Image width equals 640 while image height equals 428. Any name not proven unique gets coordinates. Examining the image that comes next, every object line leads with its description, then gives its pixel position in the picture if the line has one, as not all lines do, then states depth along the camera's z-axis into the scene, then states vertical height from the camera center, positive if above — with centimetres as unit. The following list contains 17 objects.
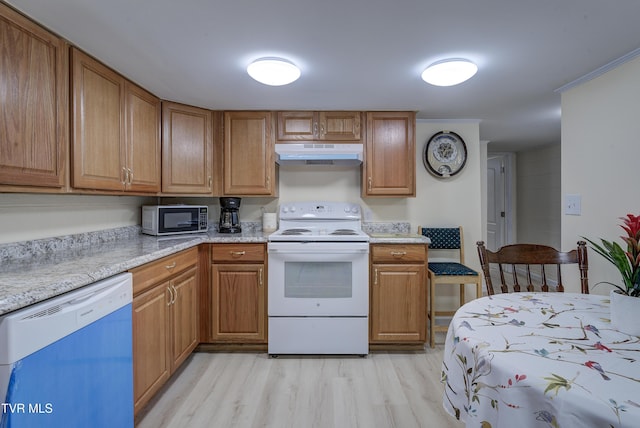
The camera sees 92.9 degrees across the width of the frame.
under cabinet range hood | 255 +50
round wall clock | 305 +57
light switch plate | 209 +5
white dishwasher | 92 -53
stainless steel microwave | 240 -6
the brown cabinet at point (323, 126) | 270 +76
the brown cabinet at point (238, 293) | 242 -65
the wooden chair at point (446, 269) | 256 -50
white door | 508 +15
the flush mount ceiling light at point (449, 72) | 176 +84
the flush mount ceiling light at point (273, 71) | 176 +84
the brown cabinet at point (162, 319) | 164 -67
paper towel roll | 285 -9
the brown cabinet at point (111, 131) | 164 +52
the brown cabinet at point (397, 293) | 244 -65
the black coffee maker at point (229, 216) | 272 -4
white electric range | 236 -65
